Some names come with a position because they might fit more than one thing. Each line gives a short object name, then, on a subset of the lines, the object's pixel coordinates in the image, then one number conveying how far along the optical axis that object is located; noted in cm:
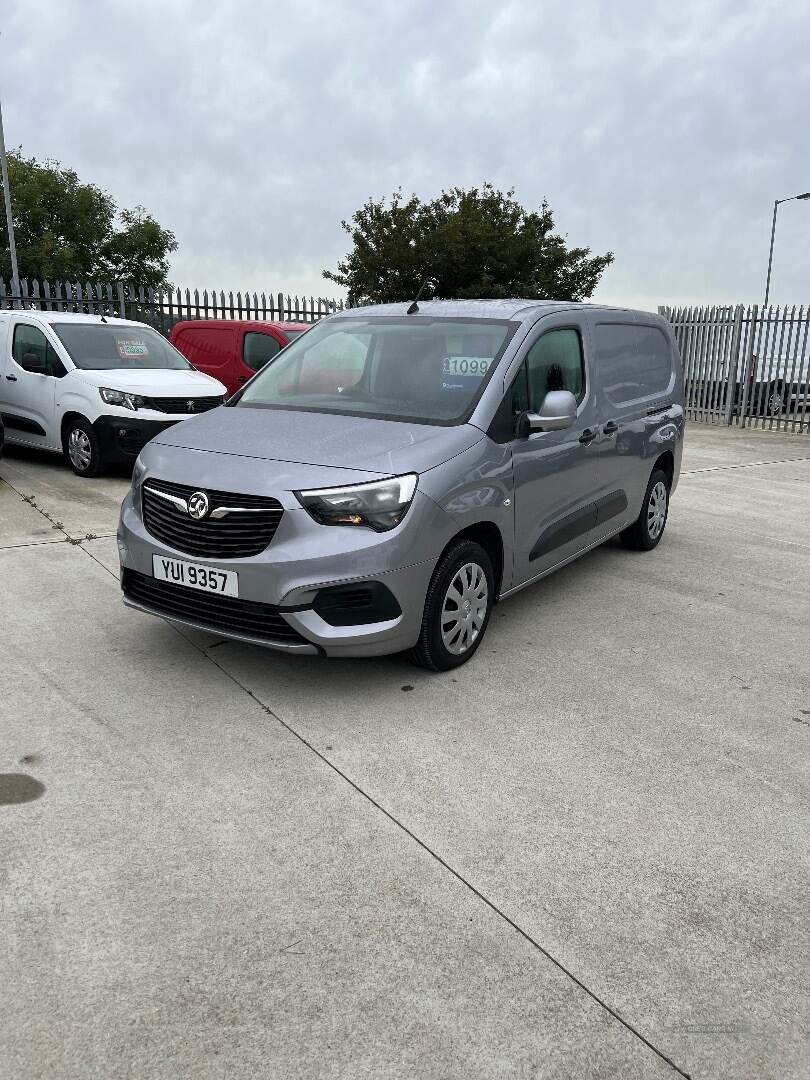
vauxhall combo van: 364
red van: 1141
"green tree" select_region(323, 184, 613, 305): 3194
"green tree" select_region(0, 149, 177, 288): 3747
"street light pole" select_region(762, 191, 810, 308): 3120
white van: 876
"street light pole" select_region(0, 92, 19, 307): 2129
